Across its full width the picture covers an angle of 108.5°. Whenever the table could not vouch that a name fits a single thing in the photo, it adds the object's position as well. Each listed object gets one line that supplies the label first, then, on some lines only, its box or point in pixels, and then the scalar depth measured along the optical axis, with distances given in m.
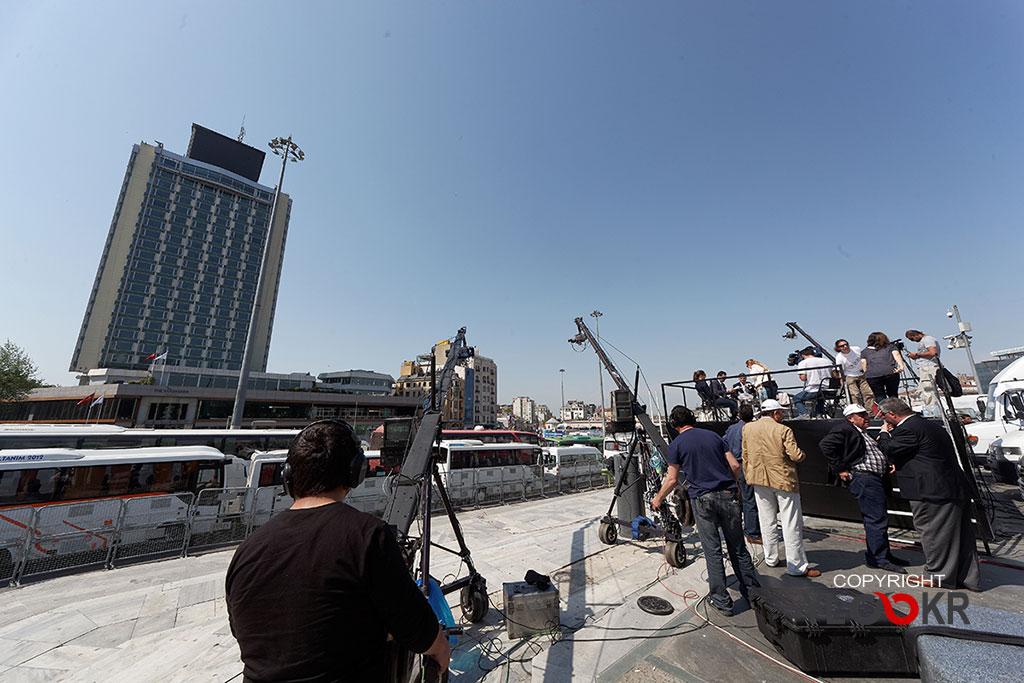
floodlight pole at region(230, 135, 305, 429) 18.09
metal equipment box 4.17
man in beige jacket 5.17
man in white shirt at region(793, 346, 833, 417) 9.19
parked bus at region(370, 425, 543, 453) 25.31
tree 32.06
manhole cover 4.57
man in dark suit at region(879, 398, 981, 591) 4.49
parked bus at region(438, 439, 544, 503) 14.89
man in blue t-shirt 4.51
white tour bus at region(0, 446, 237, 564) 8.04
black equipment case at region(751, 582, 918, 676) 3.16
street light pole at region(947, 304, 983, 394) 18.69
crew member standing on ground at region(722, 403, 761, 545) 6.70
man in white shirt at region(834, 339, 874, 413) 8.31
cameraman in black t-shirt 1.44
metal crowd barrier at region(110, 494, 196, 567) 8.71
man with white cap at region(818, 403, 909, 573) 5.28
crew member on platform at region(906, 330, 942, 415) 8.20
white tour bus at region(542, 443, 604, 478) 22.66
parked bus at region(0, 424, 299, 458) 12.49
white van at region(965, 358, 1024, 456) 11.40
